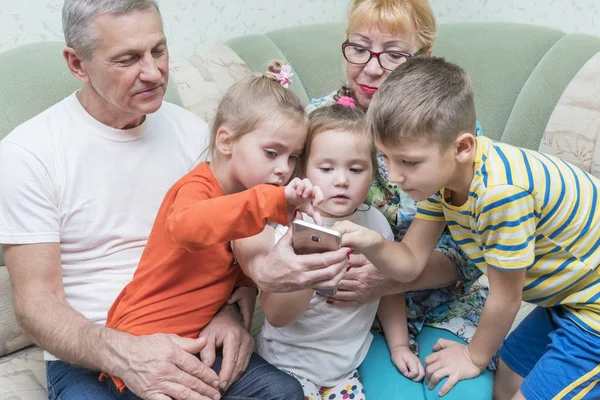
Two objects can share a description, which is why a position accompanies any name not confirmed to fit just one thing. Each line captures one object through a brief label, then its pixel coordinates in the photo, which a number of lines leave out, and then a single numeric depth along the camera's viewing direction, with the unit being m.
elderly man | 1.49
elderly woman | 1.73
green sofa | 2.00
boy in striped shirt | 1.40
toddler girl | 1.58
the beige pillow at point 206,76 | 2.19
